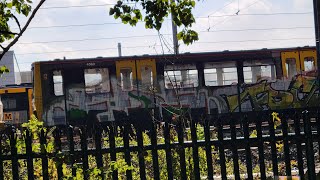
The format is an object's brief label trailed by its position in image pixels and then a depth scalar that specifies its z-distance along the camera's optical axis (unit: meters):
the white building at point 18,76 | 42.66
